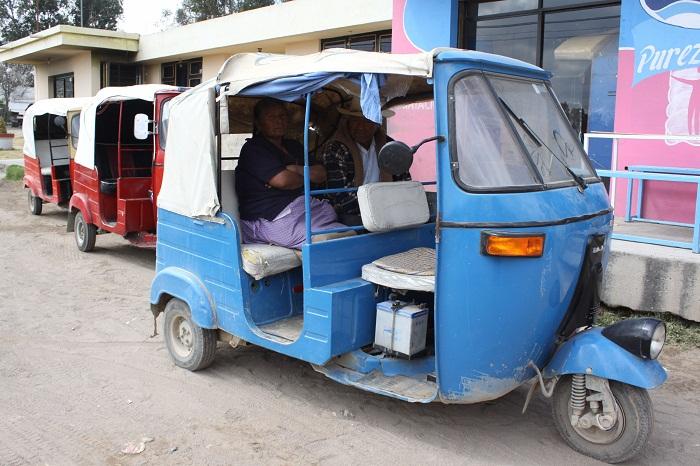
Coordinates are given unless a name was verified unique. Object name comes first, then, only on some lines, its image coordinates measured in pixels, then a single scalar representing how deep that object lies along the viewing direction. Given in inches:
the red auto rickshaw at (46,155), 466.3
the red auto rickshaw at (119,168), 330.3
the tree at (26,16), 1620.3
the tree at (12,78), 2137.1
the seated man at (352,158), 200.1
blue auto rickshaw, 134.1
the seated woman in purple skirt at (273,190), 178.9
